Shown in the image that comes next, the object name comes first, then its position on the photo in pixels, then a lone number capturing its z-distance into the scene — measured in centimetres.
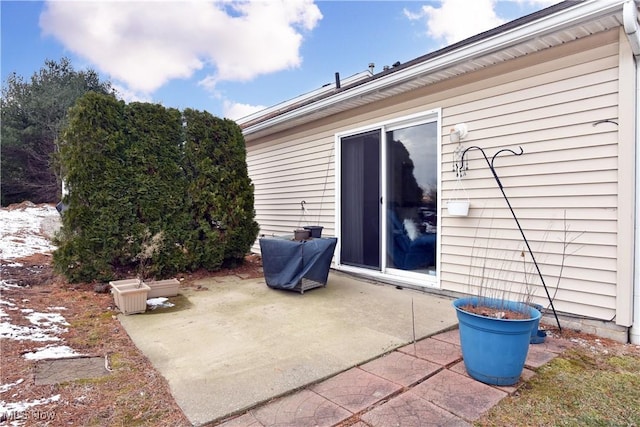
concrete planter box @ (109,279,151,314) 334
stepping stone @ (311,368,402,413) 184
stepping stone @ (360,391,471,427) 166
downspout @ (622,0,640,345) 267
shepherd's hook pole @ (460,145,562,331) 311
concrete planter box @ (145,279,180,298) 393
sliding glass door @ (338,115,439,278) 416
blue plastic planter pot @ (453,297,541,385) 194
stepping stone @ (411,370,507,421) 178
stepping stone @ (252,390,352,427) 167
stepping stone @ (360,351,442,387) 211
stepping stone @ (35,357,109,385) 206
